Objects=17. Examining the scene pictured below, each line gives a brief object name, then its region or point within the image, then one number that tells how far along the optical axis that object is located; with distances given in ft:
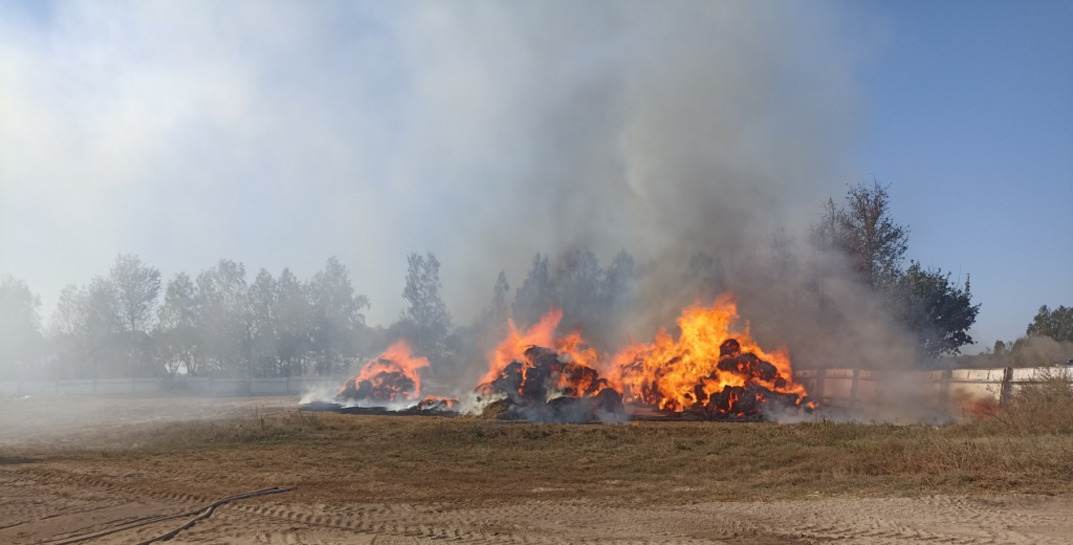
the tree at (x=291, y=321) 261.24
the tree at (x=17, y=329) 235.61
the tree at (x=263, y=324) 256.93
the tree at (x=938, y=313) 148.77
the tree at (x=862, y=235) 142.20
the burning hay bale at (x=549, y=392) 107.55
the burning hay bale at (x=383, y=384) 150.82
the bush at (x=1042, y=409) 59.36
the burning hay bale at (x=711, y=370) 114.42
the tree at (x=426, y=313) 269.64
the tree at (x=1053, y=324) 192.71
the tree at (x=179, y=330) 255.09
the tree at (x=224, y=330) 253.03
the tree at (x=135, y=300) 244.22
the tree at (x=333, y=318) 268.82
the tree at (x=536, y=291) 239.09
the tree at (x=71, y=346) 243.40
